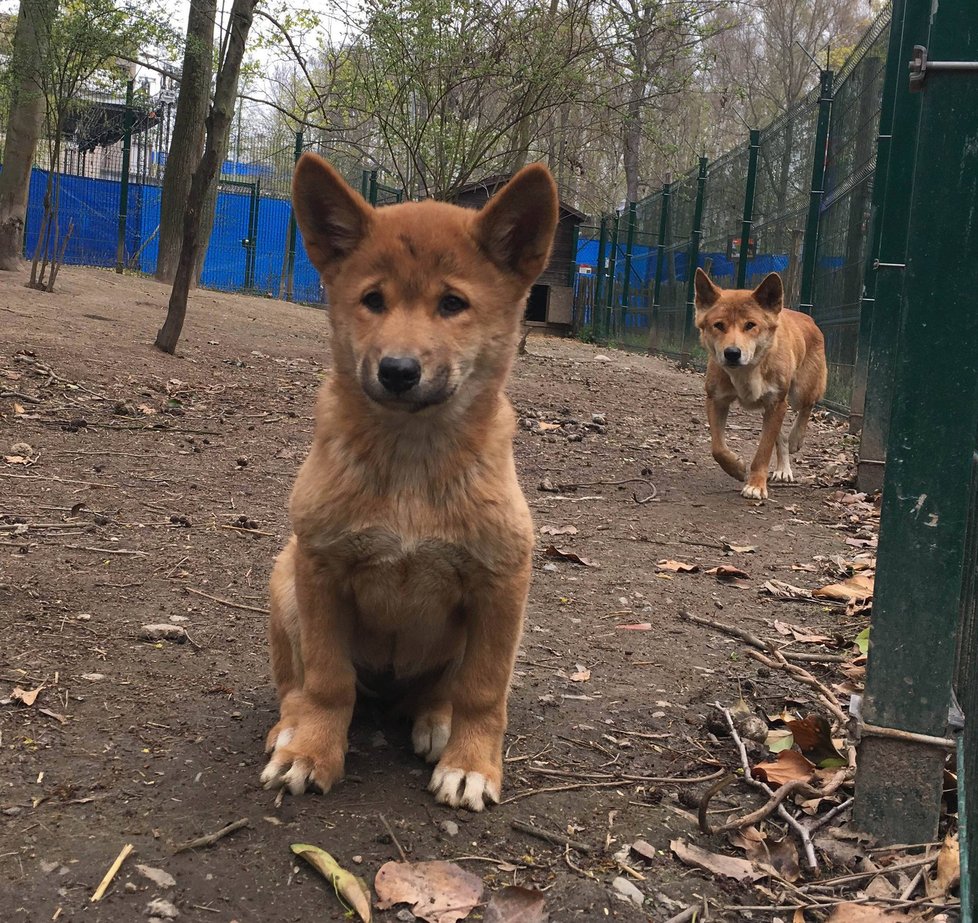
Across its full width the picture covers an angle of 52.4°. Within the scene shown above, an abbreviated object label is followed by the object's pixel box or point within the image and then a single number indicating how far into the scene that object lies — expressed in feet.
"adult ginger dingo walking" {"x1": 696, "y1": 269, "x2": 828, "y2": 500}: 26.81
